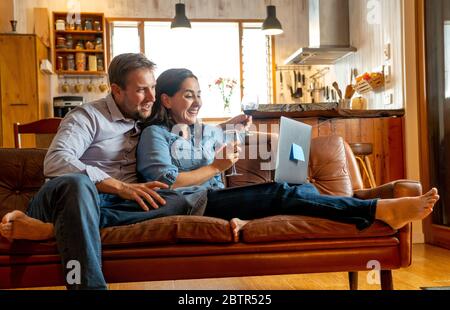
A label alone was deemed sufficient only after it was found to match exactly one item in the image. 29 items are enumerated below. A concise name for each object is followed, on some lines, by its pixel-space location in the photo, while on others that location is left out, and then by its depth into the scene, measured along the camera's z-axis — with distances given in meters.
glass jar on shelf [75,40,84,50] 6.07
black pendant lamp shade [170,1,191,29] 5.57
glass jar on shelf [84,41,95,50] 6.10
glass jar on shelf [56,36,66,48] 6.03
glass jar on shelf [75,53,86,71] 6.07
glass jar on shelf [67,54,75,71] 6.11
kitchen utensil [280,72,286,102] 6.46
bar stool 3.32
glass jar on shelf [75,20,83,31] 6.07
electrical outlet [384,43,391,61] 3.89
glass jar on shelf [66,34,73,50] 6.10
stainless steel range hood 5.05
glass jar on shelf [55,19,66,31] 5.98
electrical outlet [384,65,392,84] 3.87
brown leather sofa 1.72
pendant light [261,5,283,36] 5.62
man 1.58
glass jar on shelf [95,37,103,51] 6.10
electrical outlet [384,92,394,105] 3.84
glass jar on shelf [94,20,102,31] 6.10
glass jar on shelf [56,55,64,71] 6.07
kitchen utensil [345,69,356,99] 4.46
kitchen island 3.53
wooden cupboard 5.43
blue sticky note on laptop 1.93
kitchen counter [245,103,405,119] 3.48
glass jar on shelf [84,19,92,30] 6.08
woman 1.80
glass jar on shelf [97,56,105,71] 6.13
